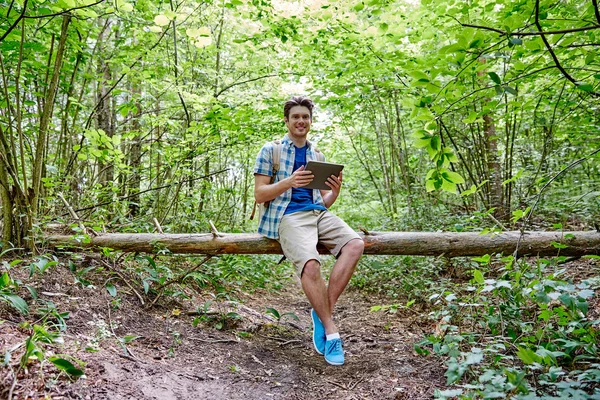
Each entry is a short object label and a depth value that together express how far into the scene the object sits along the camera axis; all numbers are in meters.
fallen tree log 3.67
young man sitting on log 3.14
